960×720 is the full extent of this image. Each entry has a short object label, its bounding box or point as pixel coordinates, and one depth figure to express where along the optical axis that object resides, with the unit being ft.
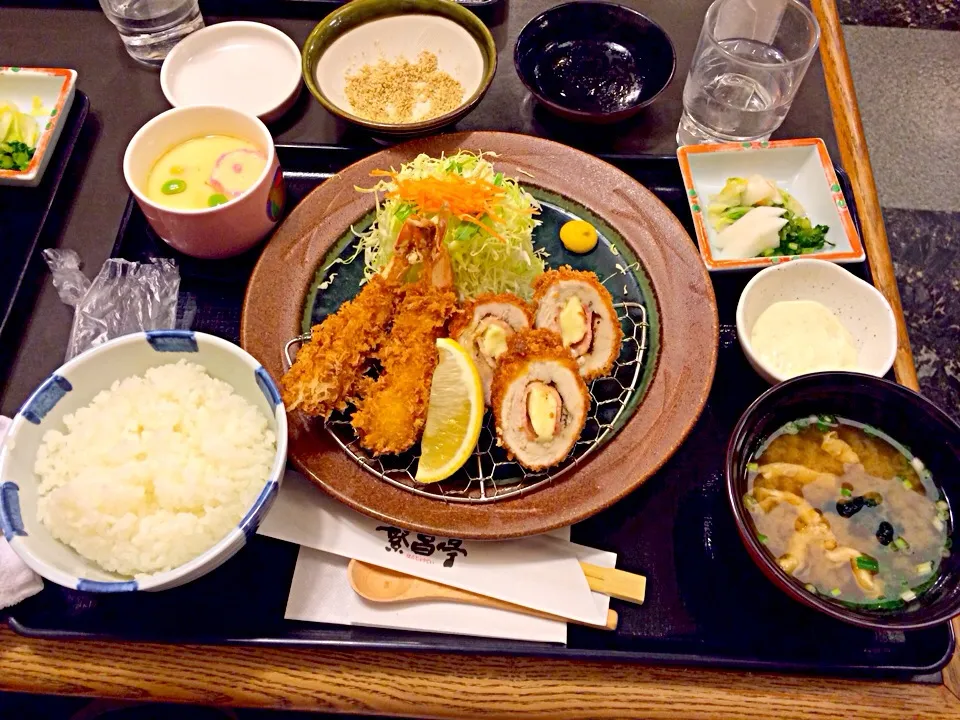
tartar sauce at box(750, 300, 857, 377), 1.45
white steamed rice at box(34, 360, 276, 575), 1.17
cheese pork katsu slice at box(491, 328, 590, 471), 1.36
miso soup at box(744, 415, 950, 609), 1.23
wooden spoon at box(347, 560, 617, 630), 1.26
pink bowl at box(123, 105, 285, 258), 1.45
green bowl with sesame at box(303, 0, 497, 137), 1.77
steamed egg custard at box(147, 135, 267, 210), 1.55
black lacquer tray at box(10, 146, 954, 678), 1.25
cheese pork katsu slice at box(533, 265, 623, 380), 1.46
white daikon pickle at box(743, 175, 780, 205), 1.60
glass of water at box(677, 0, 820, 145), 1.68
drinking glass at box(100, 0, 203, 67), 1.85
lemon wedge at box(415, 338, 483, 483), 1.34
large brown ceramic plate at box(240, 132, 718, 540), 1.31
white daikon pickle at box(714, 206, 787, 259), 1.55
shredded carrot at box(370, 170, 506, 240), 1.55
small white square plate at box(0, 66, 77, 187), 1.71
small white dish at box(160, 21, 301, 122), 1.80
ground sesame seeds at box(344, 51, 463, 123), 1.78
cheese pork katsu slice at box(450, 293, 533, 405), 1.48
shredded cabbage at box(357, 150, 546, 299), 1.58
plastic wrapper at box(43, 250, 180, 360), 1.51
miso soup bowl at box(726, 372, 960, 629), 1.18
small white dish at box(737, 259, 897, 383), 1.45
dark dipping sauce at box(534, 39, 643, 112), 1.78
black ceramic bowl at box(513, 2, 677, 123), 1.78
